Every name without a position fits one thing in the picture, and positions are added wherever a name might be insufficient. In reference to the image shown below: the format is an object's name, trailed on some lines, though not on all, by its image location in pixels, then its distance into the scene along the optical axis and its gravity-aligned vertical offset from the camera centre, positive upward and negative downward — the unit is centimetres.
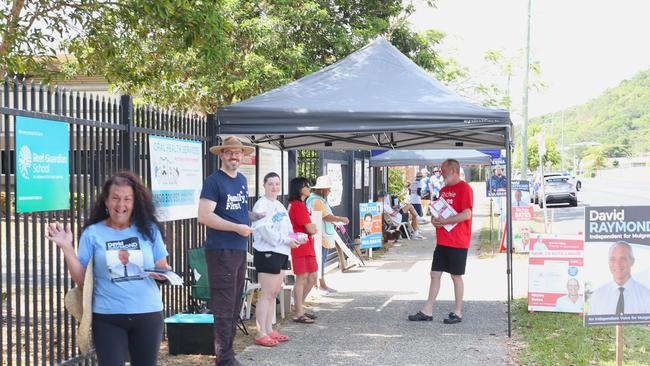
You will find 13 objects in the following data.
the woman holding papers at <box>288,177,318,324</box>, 873 -72
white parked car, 3738 -41
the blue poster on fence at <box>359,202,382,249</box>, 1573 -88
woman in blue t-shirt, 418 -49
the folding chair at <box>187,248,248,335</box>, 823 -101
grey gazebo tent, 820 +82
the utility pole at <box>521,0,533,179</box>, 2237 +177
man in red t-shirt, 880 -62
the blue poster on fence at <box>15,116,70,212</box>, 518 +13
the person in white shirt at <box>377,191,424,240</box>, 1906 -80
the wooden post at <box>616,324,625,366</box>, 619 -132
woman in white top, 750 -60
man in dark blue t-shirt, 644 -50
